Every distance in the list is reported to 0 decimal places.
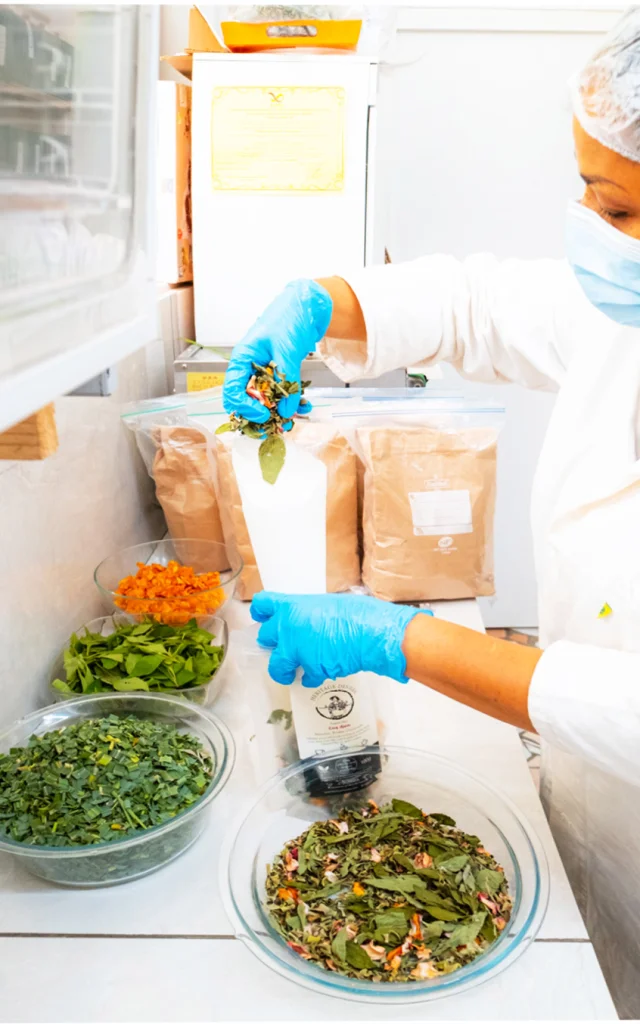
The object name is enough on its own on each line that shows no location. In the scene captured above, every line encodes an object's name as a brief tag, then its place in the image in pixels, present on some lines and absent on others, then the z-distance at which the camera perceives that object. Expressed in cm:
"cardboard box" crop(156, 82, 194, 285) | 186
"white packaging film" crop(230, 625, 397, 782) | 103
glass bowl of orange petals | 129
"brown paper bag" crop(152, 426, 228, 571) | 158
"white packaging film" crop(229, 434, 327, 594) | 103
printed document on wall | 180
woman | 85
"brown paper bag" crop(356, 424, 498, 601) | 152
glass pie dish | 75
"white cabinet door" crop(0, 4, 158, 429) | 50
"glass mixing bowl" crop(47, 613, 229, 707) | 116
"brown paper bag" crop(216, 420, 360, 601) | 154
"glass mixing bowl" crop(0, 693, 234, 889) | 85
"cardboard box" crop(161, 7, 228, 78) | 182
